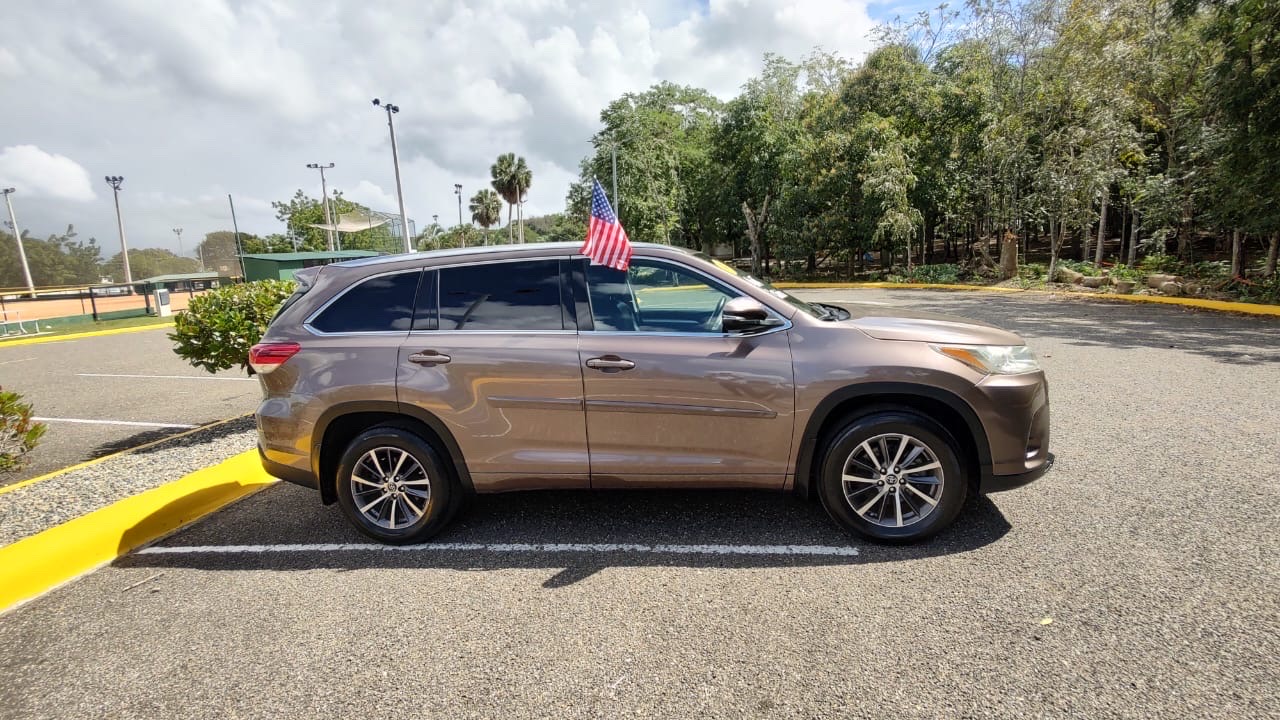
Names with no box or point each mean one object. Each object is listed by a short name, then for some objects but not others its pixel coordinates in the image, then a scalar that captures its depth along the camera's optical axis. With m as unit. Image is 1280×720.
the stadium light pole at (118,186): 42.31
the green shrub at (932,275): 23.91
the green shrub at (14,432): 4.18
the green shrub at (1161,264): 18.59
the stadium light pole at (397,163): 19.28
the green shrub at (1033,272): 20.92
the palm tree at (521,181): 59.23
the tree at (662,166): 32.91
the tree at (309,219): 63.81
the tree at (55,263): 79.12
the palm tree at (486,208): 70.25
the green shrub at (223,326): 5.89
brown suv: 3.17
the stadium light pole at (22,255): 42.34
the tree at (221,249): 90.19
